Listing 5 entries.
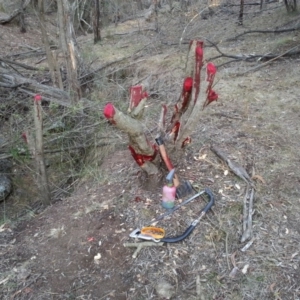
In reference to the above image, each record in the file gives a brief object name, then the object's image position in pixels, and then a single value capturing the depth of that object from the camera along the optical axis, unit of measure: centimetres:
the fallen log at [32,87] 475
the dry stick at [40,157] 300
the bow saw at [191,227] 252
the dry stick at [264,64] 539
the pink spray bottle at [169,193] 265
